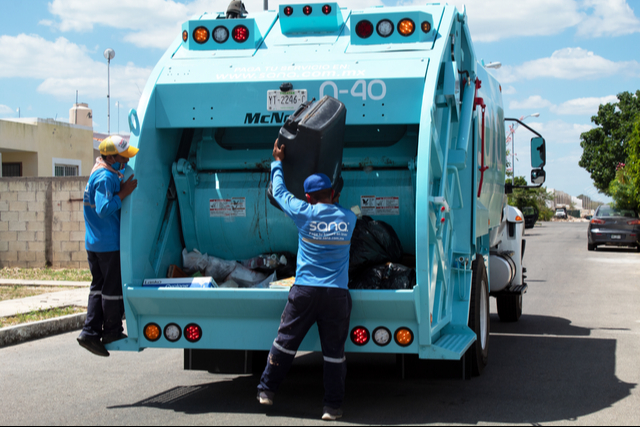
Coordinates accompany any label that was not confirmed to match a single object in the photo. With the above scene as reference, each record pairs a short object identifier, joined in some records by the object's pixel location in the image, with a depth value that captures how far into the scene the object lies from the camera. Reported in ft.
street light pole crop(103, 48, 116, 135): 106.93
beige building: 84.74
